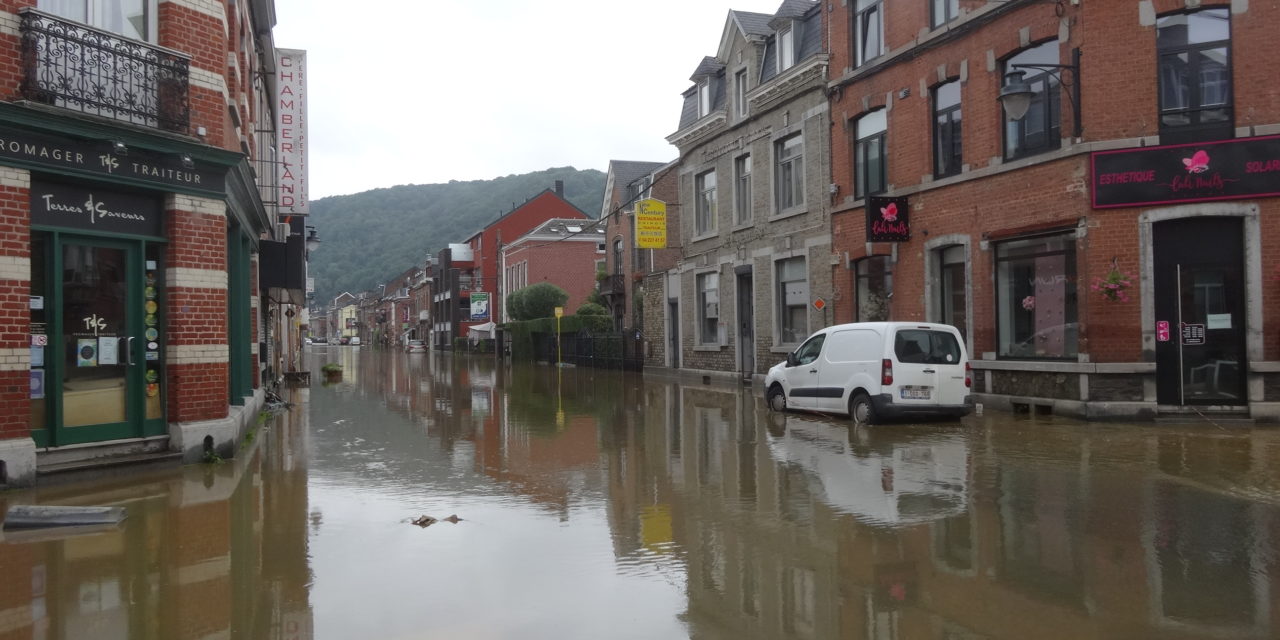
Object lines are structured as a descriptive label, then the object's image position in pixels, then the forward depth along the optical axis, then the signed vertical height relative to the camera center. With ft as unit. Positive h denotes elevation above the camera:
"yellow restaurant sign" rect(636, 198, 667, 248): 91.45 +10.72
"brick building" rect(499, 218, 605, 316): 205.46 +16.99
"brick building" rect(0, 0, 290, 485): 29.25 +3.87
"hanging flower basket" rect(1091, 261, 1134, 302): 47.11 +1.77
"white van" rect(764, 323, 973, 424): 45.50 -2.52
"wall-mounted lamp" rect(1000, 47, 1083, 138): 45.52 +11.97
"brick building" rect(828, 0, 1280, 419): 45.98 +6.50
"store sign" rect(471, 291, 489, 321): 236.84 +7.18
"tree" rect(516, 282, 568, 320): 176.35 +5.93
